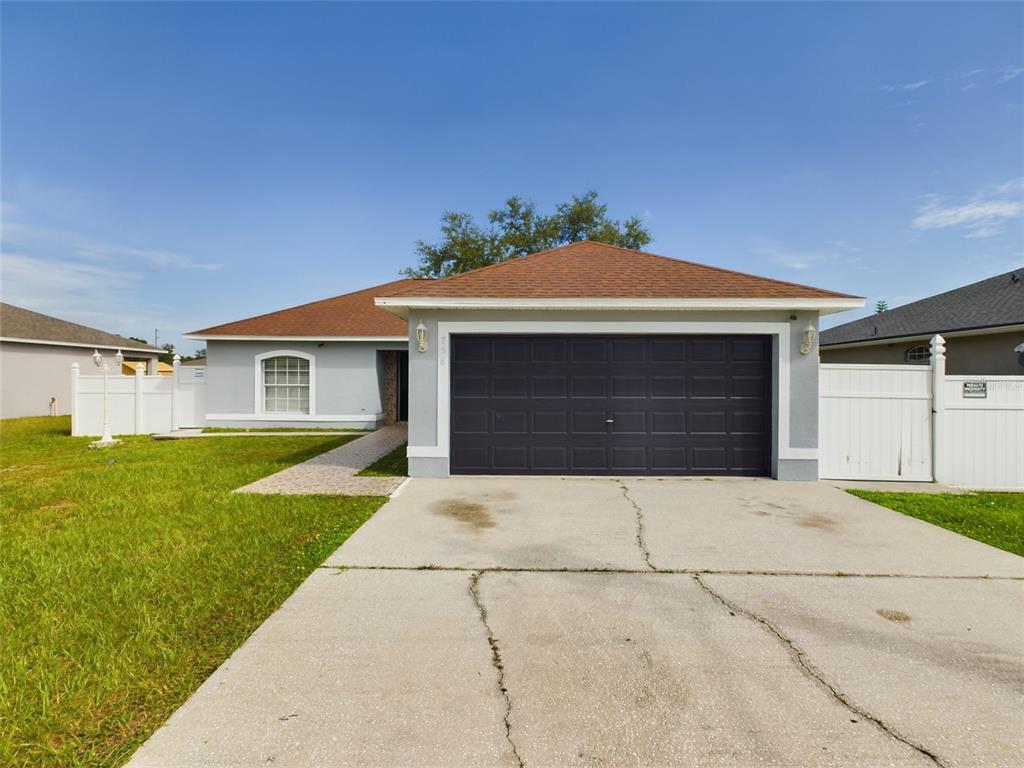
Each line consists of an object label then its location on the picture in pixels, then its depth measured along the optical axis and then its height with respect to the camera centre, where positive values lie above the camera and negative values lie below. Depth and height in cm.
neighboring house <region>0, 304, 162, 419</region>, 1872 +110
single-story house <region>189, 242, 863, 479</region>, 782 +9
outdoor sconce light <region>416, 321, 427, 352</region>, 791 +80
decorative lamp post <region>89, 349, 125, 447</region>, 1159 -142
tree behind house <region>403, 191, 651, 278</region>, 2842 +951
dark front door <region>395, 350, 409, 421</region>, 1666 -1
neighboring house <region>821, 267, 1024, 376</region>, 1128 +153
